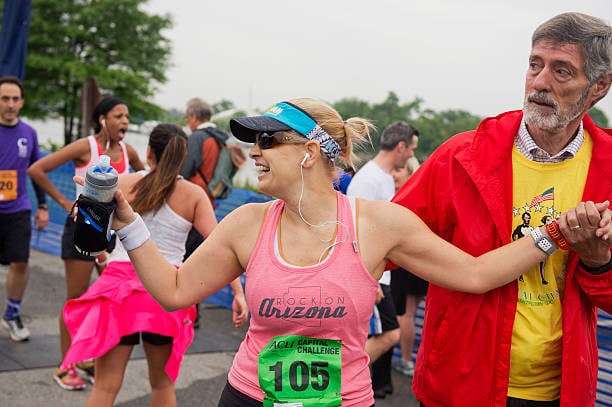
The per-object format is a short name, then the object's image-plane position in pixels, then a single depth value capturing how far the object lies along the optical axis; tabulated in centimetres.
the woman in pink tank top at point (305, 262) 240
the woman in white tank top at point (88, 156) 544
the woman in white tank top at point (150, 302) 381
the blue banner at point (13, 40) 820
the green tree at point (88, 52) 2959
